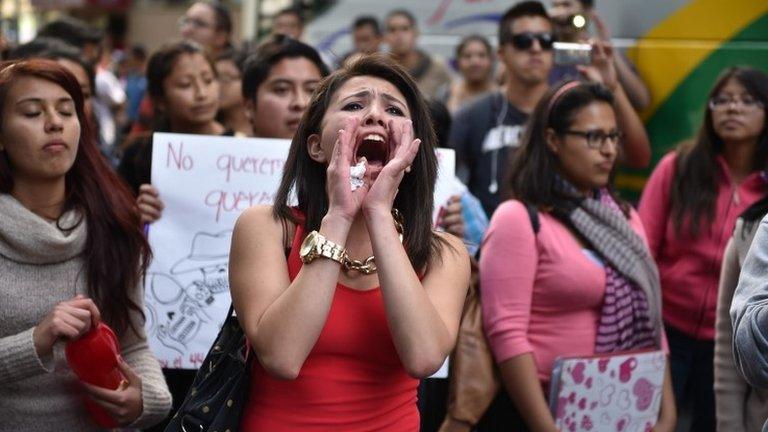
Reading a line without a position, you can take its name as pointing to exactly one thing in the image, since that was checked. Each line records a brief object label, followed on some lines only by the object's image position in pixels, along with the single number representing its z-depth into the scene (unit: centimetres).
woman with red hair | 354
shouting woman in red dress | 286
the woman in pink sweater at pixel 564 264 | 430
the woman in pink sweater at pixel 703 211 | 519
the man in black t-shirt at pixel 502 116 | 618
